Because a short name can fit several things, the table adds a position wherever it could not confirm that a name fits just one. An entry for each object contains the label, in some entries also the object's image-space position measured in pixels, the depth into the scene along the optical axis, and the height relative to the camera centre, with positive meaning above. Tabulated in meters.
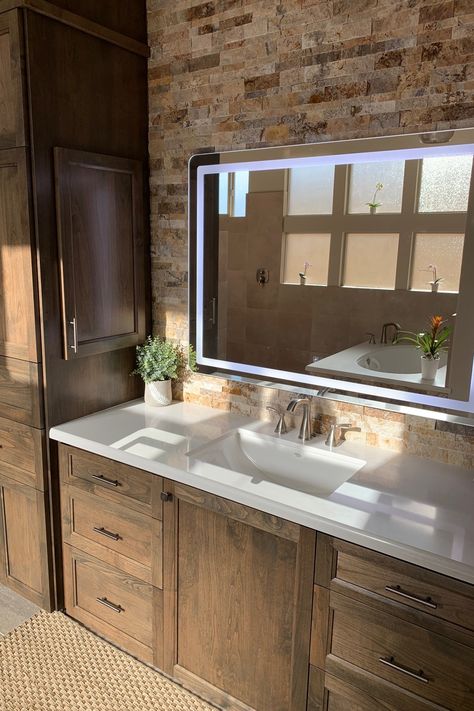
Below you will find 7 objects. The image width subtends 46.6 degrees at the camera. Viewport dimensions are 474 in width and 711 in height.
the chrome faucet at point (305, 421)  2.04 -0.62
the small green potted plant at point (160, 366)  2.42 -0.51
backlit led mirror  1.72 -0.04
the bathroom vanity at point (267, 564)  1.39 -0.91
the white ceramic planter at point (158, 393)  2.43 -0.63
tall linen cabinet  1.95 +0.03
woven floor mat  1.91 -1.55
